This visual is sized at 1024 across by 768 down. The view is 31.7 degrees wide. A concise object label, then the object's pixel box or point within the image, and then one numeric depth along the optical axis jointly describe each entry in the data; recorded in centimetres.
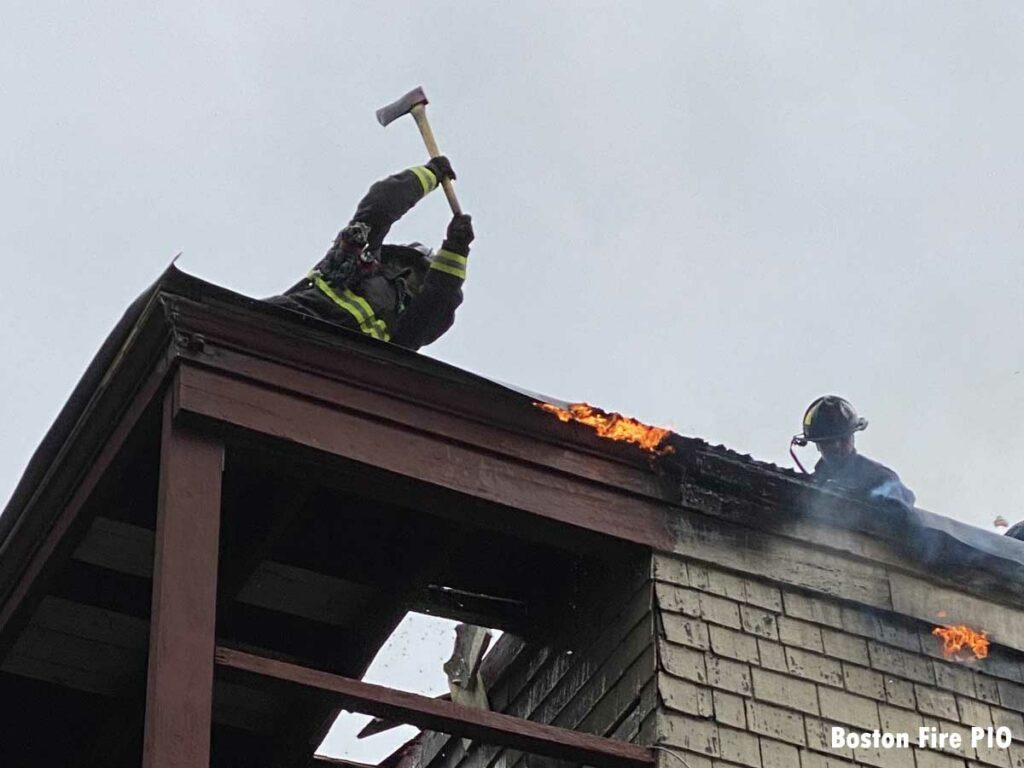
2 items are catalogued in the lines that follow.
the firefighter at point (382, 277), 908
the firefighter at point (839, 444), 916
